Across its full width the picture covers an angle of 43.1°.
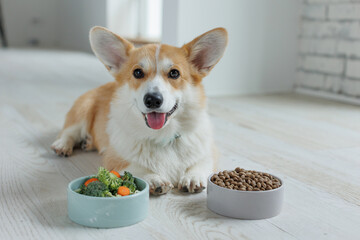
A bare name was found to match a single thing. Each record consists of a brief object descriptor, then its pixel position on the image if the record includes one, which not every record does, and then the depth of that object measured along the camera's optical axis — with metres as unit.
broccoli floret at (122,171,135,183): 1.50
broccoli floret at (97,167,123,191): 1.42
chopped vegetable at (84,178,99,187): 1.48
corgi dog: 1.63
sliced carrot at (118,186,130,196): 1.42
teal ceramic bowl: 1.36
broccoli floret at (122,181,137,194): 1.47
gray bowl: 1.45
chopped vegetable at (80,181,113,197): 1.37
